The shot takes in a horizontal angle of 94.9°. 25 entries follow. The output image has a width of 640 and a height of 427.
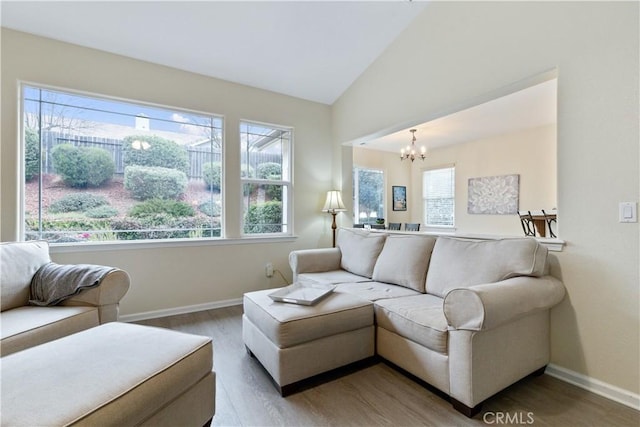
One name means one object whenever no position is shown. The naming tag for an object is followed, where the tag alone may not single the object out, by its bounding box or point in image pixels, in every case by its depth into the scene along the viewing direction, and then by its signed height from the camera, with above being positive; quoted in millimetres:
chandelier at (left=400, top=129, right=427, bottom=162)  4898 +1064
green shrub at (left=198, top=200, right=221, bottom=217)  3449 +44
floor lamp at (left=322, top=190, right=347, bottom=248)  3971 +93
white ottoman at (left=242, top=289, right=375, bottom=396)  1767 -810
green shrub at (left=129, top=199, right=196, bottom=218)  3109 +33
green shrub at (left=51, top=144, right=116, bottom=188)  2762 +463
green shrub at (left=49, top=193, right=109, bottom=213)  2758 +94
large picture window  2686 +436
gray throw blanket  1948 -468
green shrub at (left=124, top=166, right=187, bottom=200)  3076 +324
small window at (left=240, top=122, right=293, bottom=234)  3723 +440
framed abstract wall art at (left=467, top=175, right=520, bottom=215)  4996 +270
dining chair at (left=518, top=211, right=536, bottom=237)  2968 -88
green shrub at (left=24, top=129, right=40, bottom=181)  2615 +523
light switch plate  1675 -17
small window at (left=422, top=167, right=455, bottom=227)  6070 +294
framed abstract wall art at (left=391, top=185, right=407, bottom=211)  6535 +301
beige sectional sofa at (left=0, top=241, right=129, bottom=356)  1631 -610
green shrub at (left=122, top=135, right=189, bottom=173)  3066 +644
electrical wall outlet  3766 -744
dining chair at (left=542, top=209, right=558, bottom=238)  2765 -71
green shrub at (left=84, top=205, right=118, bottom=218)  2891 +3
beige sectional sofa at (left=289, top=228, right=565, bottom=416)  1547 -660
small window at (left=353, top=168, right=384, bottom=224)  6035 +335
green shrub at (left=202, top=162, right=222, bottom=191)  3469 +444
